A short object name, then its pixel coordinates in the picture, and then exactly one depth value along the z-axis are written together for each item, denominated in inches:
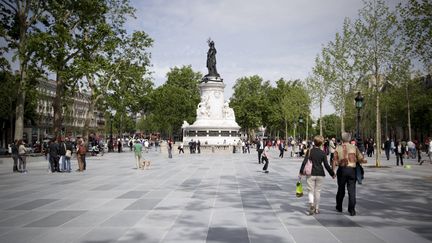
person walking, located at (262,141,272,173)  828.7
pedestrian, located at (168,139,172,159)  1427.2
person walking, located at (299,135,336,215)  372.5
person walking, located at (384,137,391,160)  1299.0
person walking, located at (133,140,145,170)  901.2
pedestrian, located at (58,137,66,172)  880.1
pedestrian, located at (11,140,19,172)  868.6
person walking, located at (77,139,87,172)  874.8
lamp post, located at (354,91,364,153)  946.1
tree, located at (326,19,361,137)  1158.3
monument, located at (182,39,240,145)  2043.6
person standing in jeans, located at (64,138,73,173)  874.8
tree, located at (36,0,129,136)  1315.2
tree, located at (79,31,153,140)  1635.1
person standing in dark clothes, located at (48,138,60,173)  865.5
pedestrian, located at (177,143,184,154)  1832.8
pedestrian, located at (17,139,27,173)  854.5
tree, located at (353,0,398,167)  1021.2
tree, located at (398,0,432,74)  747.4
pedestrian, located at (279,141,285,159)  1502.2
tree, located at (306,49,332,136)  1624.4
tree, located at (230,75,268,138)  3806.6
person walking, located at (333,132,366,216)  371.6
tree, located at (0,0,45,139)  1248.2
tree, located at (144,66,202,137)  3496.6
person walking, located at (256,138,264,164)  946.1
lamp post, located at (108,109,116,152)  2154.8
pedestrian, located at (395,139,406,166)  1019.9
